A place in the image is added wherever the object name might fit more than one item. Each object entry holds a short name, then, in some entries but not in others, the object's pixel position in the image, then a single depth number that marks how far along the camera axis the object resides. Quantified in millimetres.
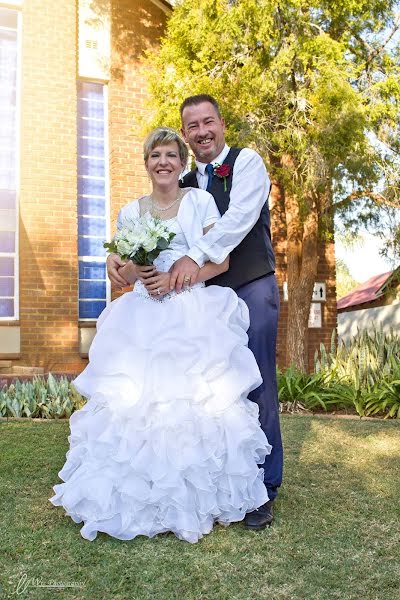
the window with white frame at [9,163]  10047
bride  3344
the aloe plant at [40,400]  6984
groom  3812
